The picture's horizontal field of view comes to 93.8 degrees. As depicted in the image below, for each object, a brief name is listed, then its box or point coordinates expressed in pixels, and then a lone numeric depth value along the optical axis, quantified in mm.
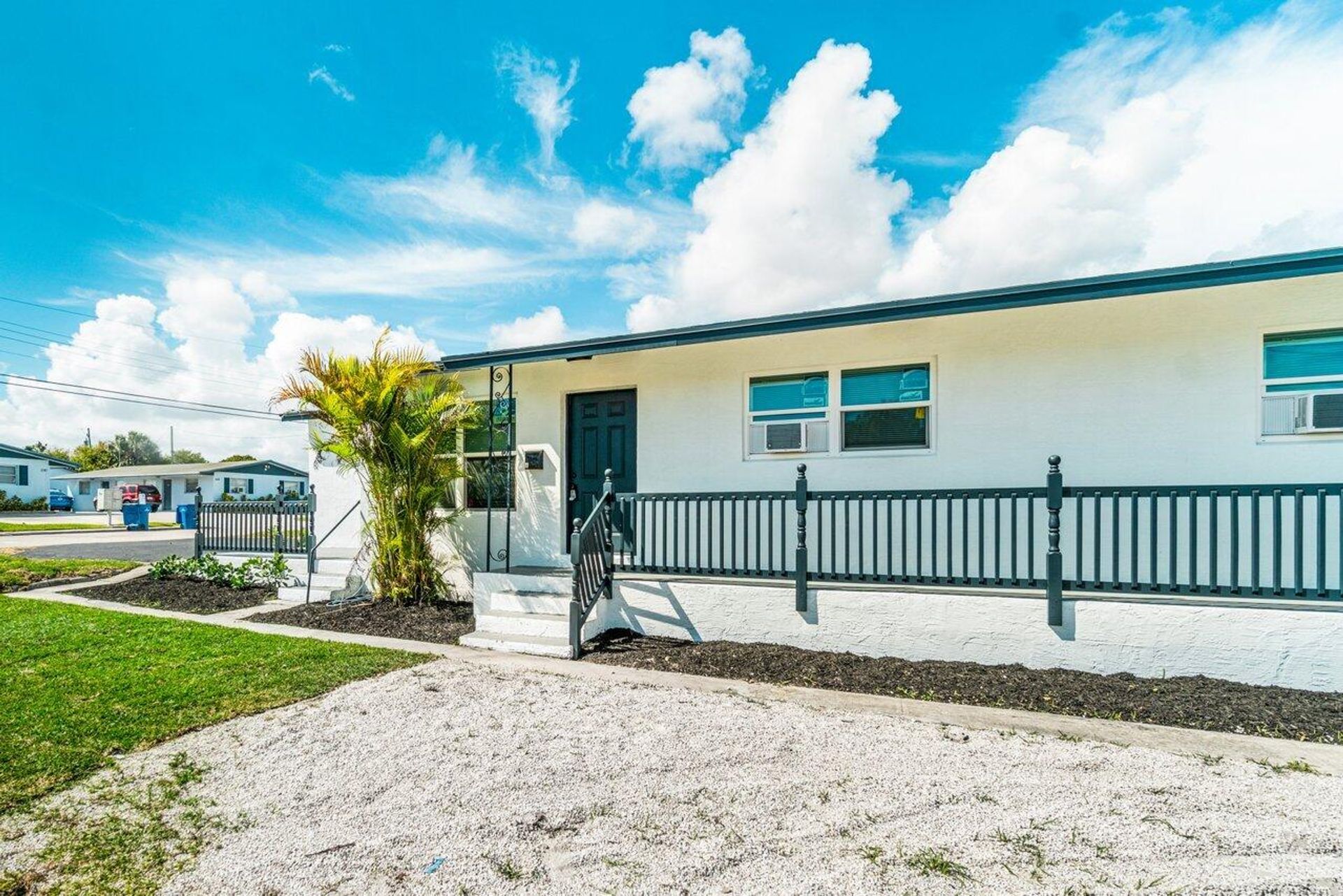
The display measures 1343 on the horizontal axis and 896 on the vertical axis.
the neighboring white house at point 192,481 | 38812
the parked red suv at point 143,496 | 32447
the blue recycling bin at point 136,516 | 25922
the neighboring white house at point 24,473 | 38094
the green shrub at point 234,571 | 9461
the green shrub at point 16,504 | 35844
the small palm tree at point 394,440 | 7609
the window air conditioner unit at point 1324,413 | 5285
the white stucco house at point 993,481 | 4797
